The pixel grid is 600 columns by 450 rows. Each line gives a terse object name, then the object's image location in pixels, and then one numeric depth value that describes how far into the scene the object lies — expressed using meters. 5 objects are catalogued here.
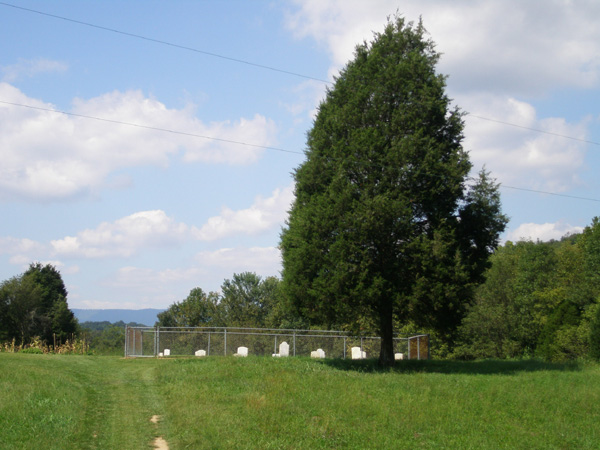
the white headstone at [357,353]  26.92
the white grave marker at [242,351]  26.33
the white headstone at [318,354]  26.27
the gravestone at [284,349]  26.88
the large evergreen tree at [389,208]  18.50
